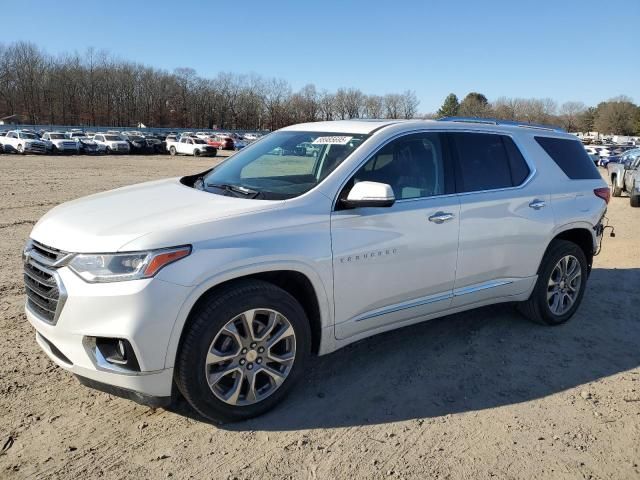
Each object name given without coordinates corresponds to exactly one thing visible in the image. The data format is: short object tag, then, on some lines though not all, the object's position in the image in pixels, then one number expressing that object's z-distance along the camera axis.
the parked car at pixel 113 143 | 46.47
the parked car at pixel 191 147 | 47.48
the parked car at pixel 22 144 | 39.59
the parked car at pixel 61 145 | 41.56
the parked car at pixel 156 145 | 50.12
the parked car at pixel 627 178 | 15.18
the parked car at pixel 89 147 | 43.44
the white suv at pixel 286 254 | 2.86
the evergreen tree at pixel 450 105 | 126.76
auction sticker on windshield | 3.90
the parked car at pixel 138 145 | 48.97
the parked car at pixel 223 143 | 57.28
